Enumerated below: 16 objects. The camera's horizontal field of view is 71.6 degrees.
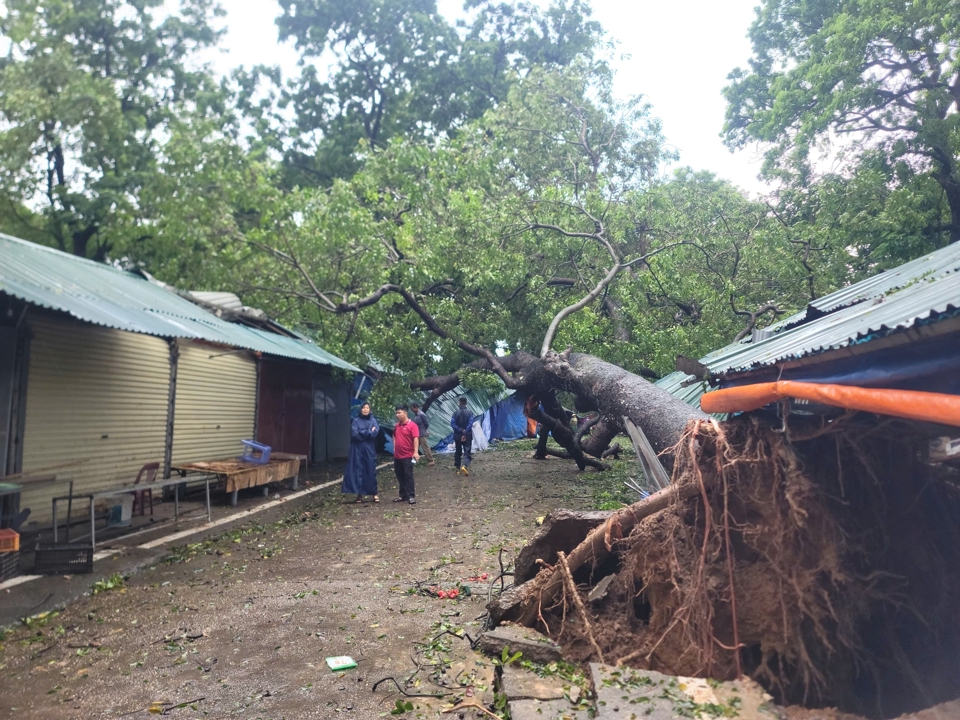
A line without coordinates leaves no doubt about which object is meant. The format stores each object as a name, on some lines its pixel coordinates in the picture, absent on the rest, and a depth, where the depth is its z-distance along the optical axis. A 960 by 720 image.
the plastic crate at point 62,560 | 6.56
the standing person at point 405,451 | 10.95
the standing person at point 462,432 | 15.27
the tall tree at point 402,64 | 27.77
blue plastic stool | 11.70
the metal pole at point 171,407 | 11.02
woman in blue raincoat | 10.95
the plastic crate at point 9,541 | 6.18
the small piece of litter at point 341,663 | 4.50
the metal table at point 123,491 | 6.89
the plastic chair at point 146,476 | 9.57
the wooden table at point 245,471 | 10.16
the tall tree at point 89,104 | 17.02
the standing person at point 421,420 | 15.22
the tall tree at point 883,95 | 12.63
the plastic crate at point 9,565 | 6.23
